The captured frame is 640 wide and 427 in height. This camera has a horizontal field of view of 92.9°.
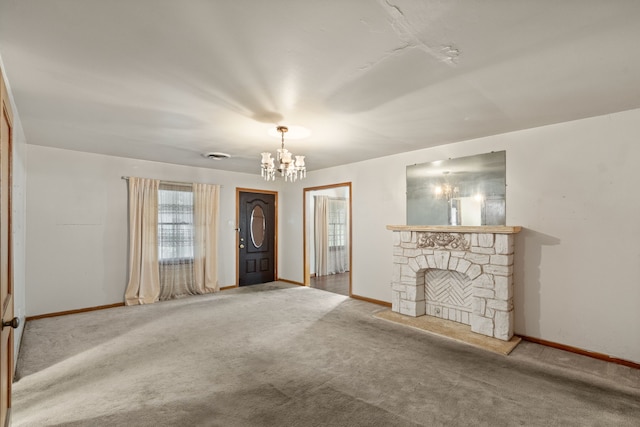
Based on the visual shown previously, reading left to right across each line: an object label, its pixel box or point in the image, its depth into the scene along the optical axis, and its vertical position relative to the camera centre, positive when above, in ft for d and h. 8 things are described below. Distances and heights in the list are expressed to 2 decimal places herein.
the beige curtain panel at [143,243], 16.35 -1.40
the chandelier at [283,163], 11.07 +2.04
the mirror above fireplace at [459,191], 12.39 +1.16
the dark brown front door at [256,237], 21.30 -1.47
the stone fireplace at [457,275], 11.41 -2.47
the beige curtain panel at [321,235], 25.44 -1.51
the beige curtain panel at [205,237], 18.71 -1.23
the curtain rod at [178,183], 17.60 +2.03
